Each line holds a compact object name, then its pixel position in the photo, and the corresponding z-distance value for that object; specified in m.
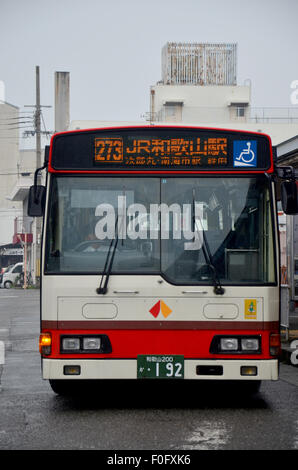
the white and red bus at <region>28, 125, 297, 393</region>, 7.93
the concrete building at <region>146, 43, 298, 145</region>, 63.22
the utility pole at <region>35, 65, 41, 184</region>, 45.94
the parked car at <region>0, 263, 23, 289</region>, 53.38
